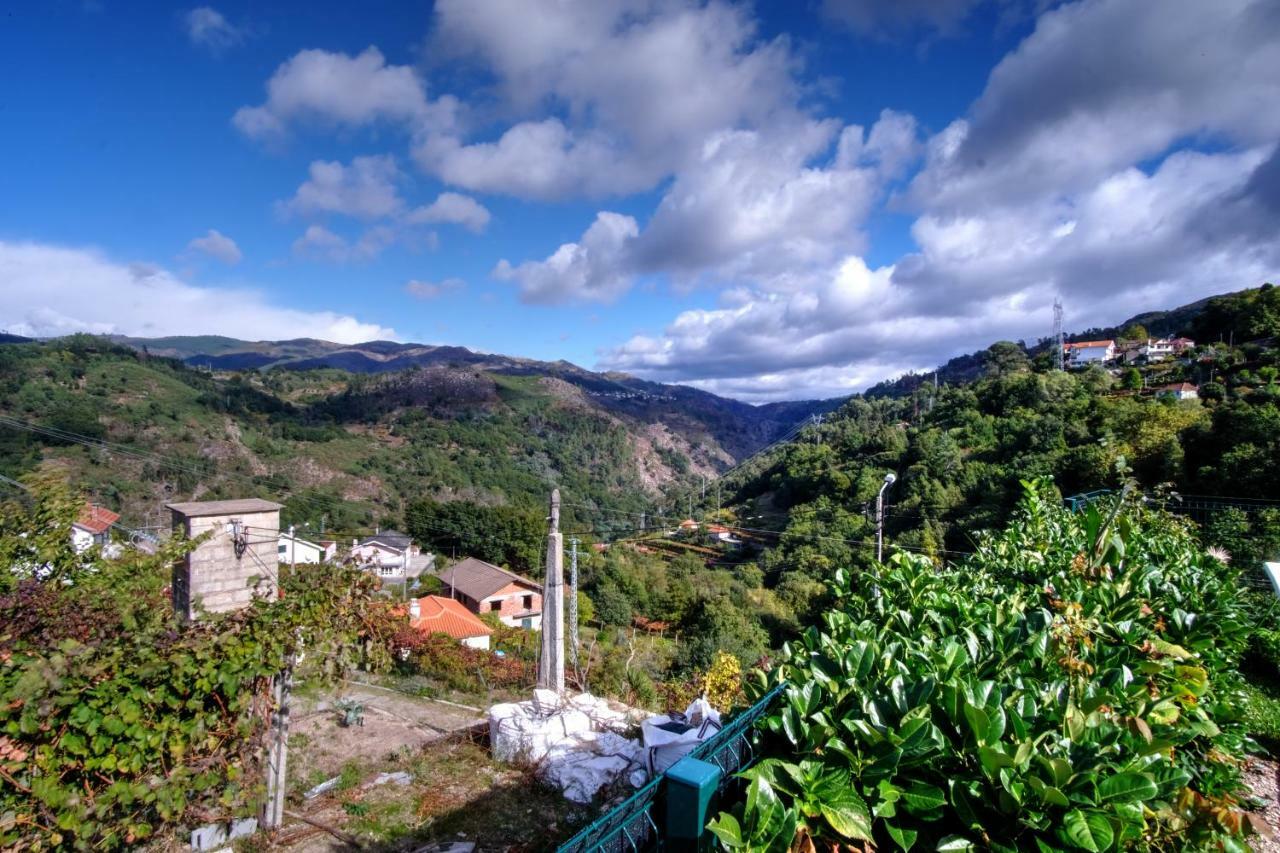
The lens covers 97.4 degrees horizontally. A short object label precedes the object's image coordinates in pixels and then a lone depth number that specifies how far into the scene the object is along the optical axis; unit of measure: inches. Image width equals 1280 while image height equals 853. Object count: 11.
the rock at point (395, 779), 197.8
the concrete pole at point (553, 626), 275.6
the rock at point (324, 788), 187.8
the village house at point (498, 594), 1116.5
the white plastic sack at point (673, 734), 158.4
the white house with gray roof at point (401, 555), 1344.7
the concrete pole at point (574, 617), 346.8
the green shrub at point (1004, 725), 48.5
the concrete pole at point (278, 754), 157.6
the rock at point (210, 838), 153.9
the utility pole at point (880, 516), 359.2
